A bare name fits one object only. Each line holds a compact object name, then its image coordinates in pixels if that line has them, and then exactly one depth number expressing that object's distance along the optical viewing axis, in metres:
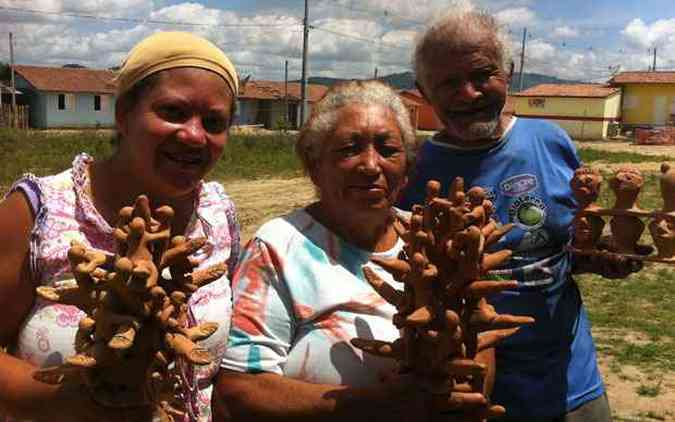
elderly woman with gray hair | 1.99
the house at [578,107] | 45.53
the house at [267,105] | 55.88
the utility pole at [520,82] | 53.63
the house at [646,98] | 46.72
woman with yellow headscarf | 1.87
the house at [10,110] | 36.69
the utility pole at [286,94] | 51.44
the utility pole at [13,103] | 36.17
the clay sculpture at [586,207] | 2.62
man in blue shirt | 2.71
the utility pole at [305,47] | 28.44
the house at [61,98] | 48.06
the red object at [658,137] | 36.81
